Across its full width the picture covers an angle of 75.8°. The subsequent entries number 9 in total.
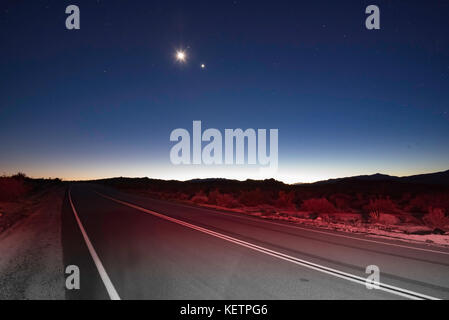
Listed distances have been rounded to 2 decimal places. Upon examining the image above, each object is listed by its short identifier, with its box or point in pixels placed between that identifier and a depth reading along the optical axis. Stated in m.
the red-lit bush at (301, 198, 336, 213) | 23.47
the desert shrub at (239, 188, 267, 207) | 29.05
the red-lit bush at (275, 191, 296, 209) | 26.92
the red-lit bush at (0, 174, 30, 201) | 27.97
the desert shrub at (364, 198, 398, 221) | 23.02
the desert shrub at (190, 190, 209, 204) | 30.20
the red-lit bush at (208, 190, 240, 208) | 26.73
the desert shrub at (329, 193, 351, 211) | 26.09
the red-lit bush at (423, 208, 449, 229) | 15.20
